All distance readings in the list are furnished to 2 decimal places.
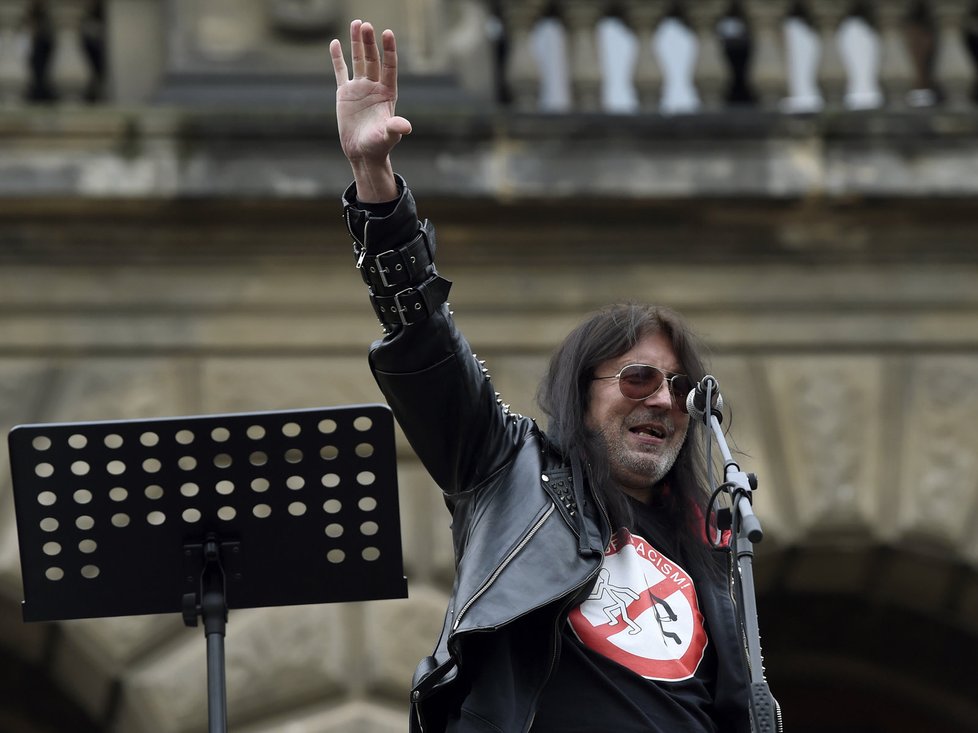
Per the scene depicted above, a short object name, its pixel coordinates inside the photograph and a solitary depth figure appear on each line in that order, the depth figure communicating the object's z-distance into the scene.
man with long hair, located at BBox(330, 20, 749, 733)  8.45
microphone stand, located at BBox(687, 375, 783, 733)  7.73
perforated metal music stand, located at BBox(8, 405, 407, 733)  9.59
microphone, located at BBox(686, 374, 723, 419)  8.70
